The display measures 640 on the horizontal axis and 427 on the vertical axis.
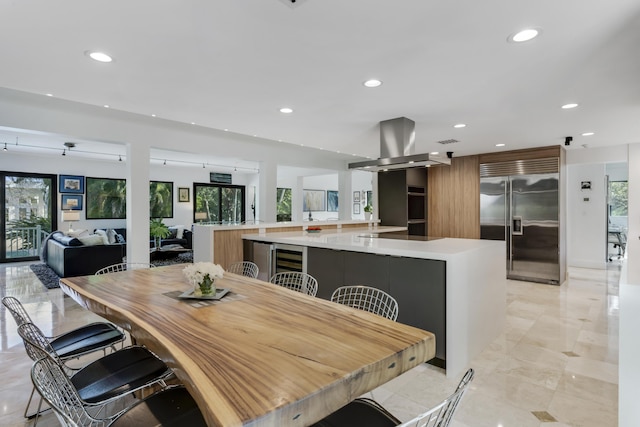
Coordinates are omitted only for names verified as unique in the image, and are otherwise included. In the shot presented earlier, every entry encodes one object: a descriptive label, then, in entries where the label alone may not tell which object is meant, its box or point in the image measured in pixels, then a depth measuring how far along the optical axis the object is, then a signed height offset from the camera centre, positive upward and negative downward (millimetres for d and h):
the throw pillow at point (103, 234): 6030 -464
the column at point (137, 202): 4473 +140
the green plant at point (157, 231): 7965 -438
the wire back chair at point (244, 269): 3202 -602
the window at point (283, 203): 12266 +343
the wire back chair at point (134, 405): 1172 -779
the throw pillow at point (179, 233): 9192 -564
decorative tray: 1900 -475
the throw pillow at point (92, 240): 5766 -477
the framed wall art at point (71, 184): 8041 +697
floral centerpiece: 1892 -362
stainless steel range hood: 3760 +764
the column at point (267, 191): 6027 +388
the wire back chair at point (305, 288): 2466 -585
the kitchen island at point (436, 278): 2596 -584
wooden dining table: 919 -498
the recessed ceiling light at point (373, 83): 2773 +1083
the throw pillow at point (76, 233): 6695 -424
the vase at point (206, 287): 1915 -431
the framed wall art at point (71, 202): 8086 +254
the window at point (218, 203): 10422 +304
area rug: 5445 -1131
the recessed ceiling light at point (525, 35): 1961 +1062
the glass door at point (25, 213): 7406 -11
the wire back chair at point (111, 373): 1486 -788
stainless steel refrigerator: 5520 -97
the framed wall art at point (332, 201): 13727 +470
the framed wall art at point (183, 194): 10047 +553
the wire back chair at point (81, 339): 1885 -777
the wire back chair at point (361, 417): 1232 -771
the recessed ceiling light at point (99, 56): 2309 +1094
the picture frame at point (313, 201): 12906 +456
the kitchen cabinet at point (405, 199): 6477 +268
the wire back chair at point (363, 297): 2738 -755
